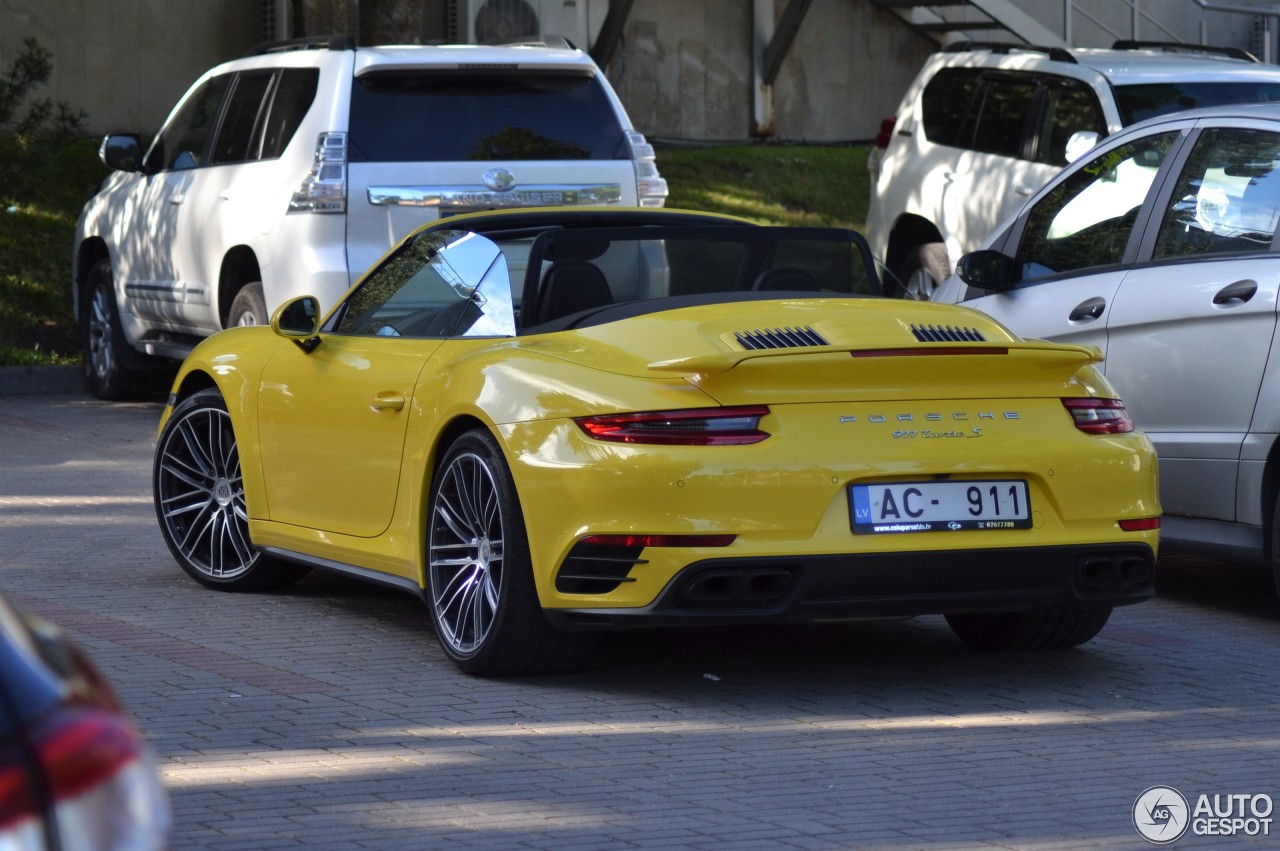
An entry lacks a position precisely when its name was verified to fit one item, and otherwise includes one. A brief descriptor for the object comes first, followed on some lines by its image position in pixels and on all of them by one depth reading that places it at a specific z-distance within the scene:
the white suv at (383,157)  20.72
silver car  13.33
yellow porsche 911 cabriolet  10.62
